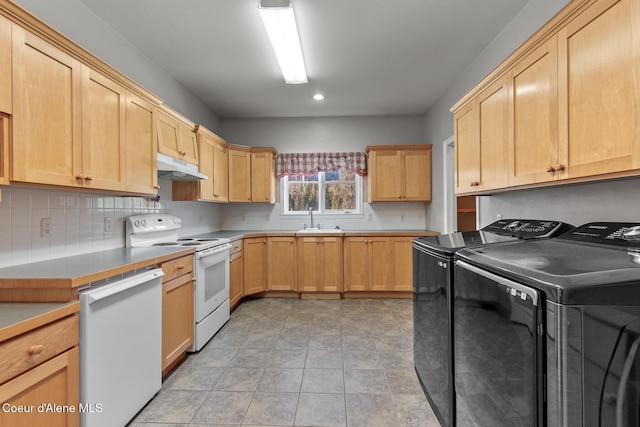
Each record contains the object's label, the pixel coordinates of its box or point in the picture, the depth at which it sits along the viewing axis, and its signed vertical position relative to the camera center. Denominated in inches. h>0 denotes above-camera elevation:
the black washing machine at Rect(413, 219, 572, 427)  61.5 -19.9
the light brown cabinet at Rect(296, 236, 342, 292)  158.7 -28.4
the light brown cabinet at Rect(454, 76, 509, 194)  71.3 +19.6
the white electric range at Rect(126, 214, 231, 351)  100.4 -18.9
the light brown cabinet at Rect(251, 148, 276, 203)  170.9 +21.6
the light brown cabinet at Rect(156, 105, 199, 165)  102.9 +29.6
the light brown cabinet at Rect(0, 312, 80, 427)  39.6 -24.5
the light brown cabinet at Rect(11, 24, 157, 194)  54.1 +20.2
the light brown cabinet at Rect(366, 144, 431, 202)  166.9 +22.2
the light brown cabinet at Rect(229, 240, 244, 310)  135.8 -30.1
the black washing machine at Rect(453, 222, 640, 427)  31.3 -14.8
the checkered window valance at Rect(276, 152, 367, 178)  179.5 +30.0
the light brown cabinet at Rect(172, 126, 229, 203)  128.0 +18.9
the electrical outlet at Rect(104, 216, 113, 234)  90.9 -3.8
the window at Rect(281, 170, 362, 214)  186.5 +12.5
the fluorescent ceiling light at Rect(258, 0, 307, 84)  77.7 +55.4
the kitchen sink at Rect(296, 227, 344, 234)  159.8 -10.9
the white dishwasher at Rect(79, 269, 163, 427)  53.2 -28.4
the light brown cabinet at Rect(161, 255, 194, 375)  82.7 -29.5
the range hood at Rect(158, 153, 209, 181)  99.4 +15.4
